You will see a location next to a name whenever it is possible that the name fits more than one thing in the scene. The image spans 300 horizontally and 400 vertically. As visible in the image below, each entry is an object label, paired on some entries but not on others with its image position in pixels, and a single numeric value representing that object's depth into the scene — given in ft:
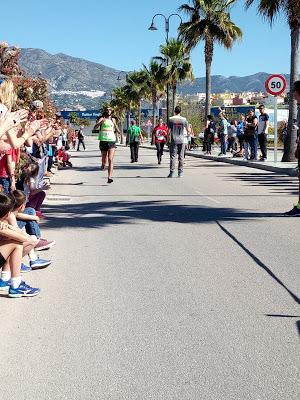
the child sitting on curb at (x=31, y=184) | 26.27
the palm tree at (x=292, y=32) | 71.10
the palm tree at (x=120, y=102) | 285.19
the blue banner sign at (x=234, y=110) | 248.56
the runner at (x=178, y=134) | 59.62
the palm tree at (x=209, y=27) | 120.67
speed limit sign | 74.08
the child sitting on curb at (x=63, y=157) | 79.56
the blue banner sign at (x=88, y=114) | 435.12
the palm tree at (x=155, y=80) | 176.24
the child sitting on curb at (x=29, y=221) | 21.72
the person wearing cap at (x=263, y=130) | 78.45
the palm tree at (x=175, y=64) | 165.17
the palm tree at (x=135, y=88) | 240.34
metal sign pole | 72.61
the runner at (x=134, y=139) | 89.92
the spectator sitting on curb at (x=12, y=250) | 19.07
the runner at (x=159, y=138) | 85.97
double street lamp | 153.07
